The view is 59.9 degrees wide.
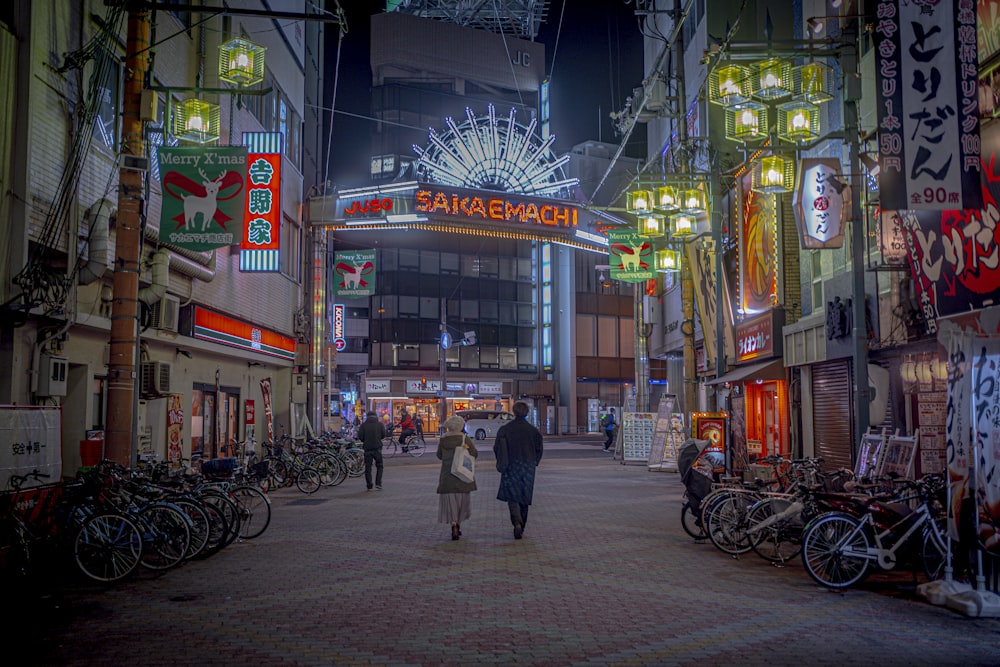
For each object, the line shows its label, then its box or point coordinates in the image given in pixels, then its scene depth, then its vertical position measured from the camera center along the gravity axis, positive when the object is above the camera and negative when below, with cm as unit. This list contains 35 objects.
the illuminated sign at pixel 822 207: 1577 +365
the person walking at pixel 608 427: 3750 -85
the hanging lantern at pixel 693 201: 1972 +469
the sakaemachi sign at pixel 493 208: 3247 +772
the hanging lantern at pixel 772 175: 1625 +437
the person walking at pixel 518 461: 1247 -78
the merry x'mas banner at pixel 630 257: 2638 +458
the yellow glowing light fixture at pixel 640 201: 2005 +477
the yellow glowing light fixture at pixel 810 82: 1543 +584
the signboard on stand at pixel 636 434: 3036 -93
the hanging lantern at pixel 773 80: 1535 +582
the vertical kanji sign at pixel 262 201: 2122 +510
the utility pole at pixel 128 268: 1074 +176
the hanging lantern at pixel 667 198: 1994 +480
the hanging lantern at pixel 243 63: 1614 +644
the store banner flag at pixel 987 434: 802 -25
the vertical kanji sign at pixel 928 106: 968 +346
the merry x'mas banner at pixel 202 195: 1357 +335
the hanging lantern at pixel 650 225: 2211 +466
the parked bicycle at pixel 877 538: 888 -137
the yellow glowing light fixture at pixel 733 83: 1584 +592
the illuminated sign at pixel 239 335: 2008 +198
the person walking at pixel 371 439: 2027 -73
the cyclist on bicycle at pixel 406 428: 3738 -89
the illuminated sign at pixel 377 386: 5847 +147
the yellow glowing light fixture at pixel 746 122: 1675 +554
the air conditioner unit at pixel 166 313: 1711 +191
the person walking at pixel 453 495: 1255 -126
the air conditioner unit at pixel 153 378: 1628 +57
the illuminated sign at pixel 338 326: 4059 +385
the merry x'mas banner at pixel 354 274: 3281 +509
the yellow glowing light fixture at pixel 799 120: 1591 +532
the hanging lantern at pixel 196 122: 1636 +544
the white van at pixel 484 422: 4816 -80
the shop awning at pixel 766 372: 2111 +86
